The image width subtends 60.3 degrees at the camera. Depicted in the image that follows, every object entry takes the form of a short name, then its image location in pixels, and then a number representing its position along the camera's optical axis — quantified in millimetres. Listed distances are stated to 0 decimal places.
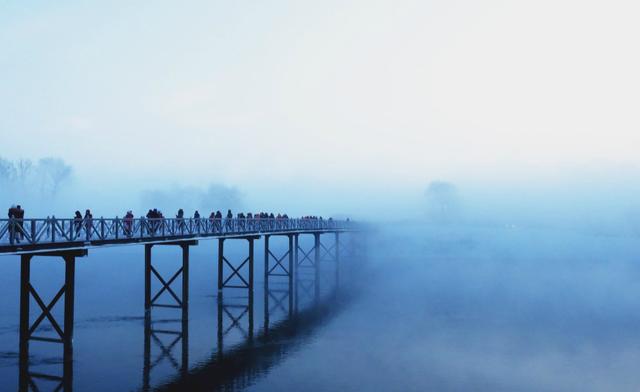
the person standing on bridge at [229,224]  38106
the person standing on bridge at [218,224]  36612
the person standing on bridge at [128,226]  26984
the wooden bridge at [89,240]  20547
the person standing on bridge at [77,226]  23330
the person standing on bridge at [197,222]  33950
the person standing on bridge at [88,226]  23756
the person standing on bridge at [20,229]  19872
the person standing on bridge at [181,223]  32219
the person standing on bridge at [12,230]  19517
